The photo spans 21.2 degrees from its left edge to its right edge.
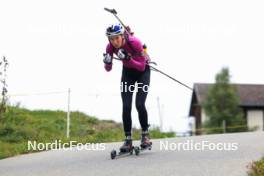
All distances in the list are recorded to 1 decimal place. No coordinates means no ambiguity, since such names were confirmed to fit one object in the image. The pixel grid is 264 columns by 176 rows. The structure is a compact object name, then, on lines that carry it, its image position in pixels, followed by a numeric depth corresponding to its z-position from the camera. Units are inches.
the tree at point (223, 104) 2145.7
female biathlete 427.2
